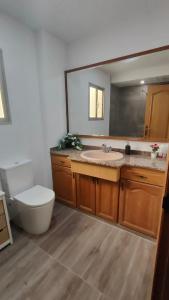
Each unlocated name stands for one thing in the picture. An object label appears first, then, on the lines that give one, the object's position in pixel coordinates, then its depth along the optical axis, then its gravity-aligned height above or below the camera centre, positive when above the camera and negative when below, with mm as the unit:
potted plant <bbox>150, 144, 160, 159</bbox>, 1738 -372
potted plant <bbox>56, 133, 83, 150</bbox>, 2375 -363
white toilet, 1623 -866
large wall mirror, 1690 +293
